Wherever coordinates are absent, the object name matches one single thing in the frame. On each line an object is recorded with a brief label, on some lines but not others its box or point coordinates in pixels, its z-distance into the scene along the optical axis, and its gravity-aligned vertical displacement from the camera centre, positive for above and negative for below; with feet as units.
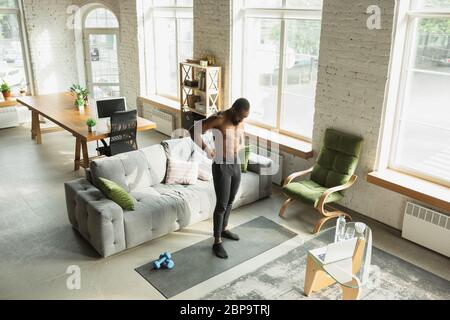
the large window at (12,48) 29.71 -0.92
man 14.07 -3.57
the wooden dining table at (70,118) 20.91 -4.33
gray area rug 12.89 -7.52
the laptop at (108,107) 22.04 -3.61
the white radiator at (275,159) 20.58 -5.70
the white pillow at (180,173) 17.61 -5.48
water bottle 13.10 -5.76
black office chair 20.43 -4.70
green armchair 16.57 -5.57
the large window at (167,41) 26.35 -0.34
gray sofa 14.56 -5.93
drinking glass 12.76 -5.67
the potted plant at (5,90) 28.43 -3.59
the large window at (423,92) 14.88 -1.93
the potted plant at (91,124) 20.81 -4.19
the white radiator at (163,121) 28.09 -5.57
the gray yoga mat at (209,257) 13.53 -7.45
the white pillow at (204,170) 18.07 -5.54
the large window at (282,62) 19.34 -1.17
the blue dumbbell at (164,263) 14.14 -7.29
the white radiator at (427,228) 14.93 -6.61
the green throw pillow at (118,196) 14.93 -5.45
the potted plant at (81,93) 24.63 -3.29
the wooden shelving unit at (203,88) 22.98 -2.77
